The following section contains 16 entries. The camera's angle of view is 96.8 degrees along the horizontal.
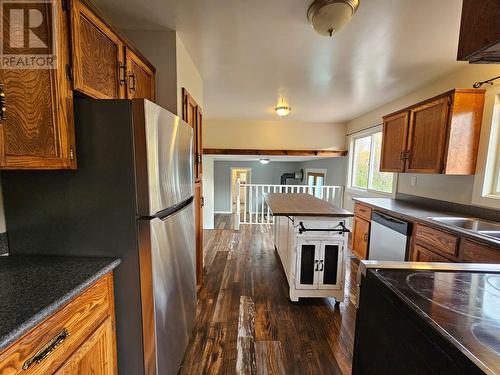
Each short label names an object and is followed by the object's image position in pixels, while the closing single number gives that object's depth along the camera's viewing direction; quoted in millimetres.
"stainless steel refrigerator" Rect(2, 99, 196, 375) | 1032
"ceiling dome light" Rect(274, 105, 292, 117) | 3386
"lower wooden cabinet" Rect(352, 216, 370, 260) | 2977
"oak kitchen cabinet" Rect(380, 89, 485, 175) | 2113
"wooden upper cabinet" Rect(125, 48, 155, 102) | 1438
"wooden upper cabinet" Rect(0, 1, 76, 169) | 900
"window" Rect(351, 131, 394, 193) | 3765
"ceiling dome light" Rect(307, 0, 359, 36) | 1324
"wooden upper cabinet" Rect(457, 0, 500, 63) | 739
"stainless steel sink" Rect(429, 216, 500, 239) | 1820
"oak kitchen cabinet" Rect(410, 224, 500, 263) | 1508
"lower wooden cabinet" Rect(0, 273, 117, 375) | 671
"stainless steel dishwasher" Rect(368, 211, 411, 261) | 2258
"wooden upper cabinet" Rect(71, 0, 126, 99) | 1027
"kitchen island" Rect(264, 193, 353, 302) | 2176
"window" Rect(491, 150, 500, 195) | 2055
